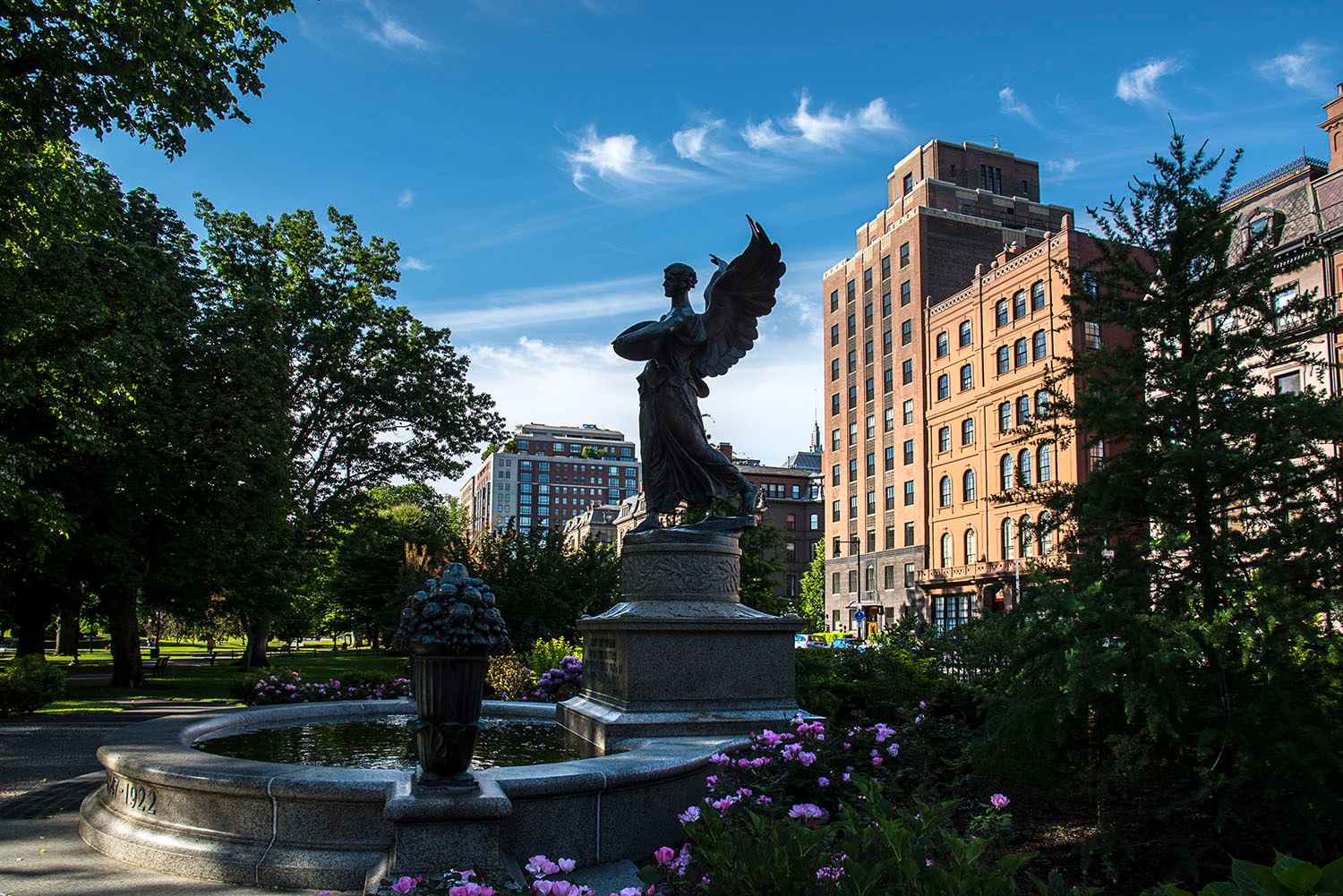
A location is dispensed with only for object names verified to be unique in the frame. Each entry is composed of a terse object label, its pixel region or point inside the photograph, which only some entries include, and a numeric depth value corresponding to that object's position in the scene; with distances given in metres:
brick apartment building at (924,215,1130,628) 51.44
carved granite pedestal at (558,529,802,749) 8.92
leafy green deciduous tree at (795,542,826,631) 77.06
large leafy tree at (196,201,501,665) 30.83
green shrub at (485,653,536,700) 15.62
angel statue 10.60
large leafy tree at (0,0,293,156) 12.90
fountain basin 5.42
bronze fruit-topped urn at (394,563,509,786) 5.56
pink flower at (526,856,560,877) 3.54
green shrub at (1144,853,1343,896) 1.97
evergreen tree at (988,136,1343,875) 5.53
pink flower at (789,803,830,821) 4.62
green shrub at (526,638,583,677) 16.17
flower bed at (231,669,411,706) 14.88
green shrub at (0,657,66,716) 18.62
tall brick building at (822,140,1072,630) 64.62
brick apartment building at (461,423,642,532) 195.38
